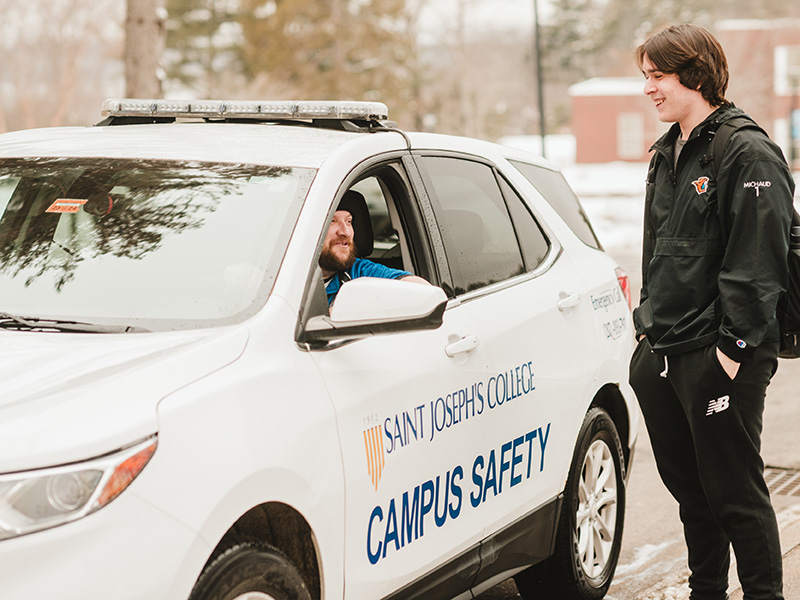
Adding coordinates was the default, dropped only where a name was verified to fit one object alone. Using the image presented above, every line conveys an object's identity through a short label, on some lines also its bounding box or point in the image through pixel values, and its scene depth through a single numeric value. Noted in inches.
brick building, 2054.6
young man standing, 142.6
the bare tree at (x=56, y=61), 1733.5
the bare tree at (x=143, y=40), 472.7
